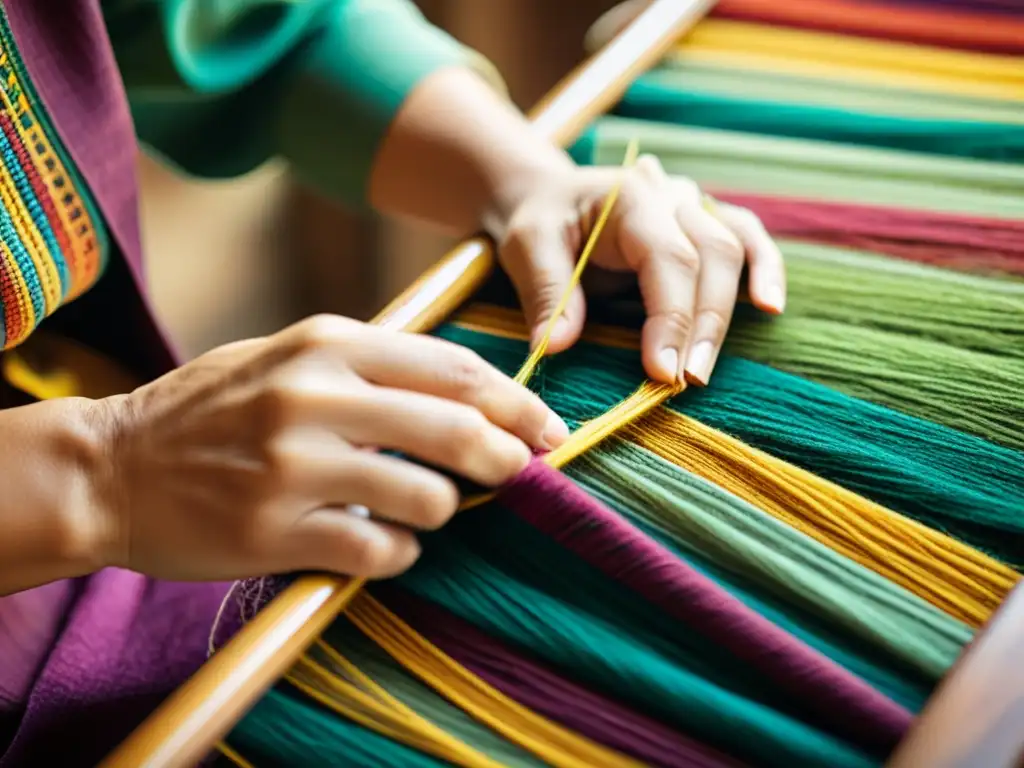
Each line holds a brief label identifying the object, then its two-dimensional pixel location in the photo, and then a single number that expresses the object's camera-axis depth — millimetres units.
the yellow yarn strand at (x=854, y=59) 786
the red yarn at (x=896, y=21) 822
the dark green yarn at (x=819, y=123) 732
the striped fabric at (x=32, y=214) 579
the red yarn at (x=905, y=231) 651
